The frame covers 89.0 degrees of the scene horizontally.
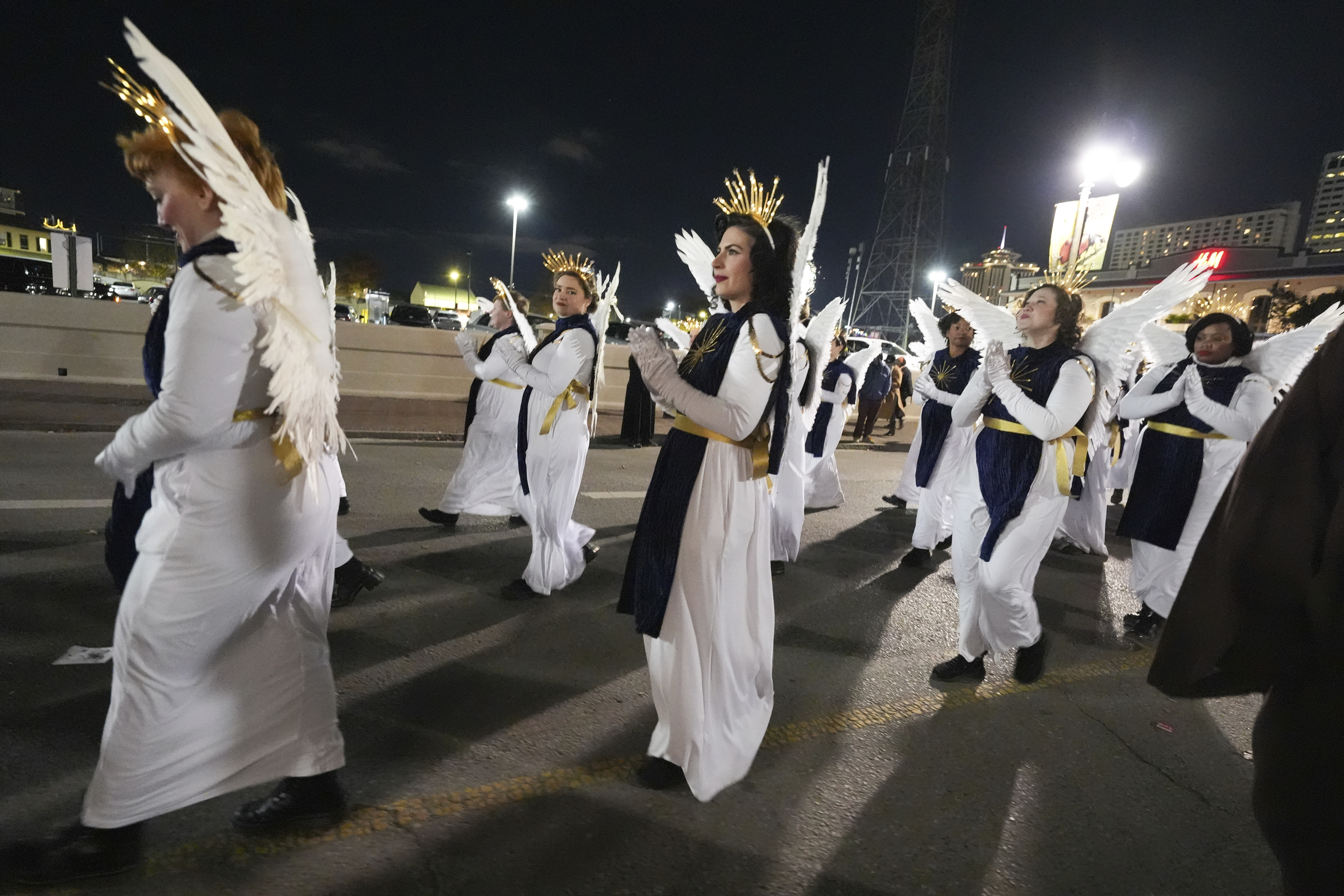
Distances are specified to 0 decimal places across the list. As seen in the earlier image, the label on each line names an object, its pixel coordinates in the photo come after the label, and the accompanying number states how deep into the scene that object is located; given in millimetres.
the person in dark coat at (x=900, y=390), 15109
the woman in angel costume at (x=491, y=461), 5219
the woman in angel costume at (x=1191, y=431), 4168
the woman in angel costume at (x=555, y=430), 3941
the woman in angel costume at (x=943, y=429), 5891
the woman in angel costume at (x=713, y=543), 2359
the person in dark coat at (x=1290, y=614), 1157
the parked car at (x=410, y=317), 20703
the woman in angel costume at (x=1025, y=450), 3273
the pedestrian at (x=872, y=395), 13023
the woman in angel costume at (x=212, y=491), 1636
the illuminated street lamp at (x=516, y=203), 22891
